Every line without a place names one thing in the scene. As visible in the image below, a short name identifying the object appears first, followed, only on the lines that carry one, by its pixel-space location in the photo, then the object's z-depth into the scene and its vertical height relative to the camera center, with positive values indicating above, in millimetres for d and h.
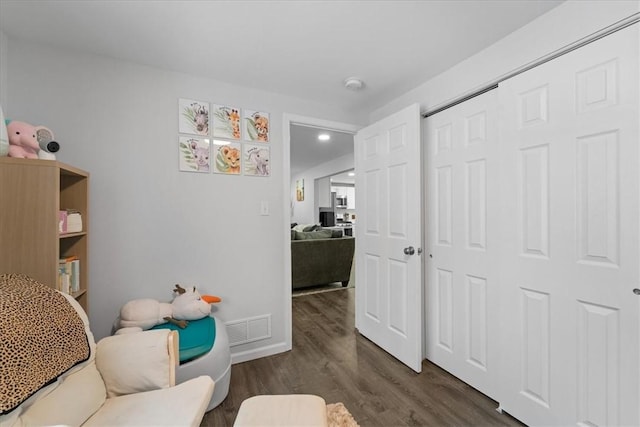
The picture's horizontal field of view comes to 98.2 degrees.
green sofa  4121 -706
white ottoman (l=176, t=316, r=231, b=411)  1563 -902
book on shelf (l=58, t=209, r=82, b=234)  1477 -37
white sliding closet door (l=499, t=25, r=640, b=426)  1193 -134
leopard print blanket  850 -435
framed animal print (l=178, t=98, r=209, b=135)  2090 +745
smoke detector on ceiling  2191 +1044
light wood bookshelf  1283 -14
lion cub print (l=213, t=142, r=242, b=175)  2217 +441
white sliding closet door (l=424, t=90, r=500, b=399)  1745 -201
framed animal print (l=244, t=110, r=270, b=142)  2316 +747
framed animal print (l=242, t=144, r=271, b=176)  2311 +452
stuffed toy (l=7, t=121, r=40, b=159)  1364 +375
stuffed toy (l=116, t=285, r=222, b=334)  1728 -639
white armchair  975 -698
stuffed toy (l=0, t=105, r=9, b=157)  1283 +356
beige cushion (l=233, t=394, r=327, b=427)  1017 -768
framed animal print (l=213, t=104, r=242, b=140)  2205 +741
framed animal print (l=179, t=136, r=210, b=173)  2092 +458
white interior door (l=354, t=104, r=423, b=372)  2082 -200
